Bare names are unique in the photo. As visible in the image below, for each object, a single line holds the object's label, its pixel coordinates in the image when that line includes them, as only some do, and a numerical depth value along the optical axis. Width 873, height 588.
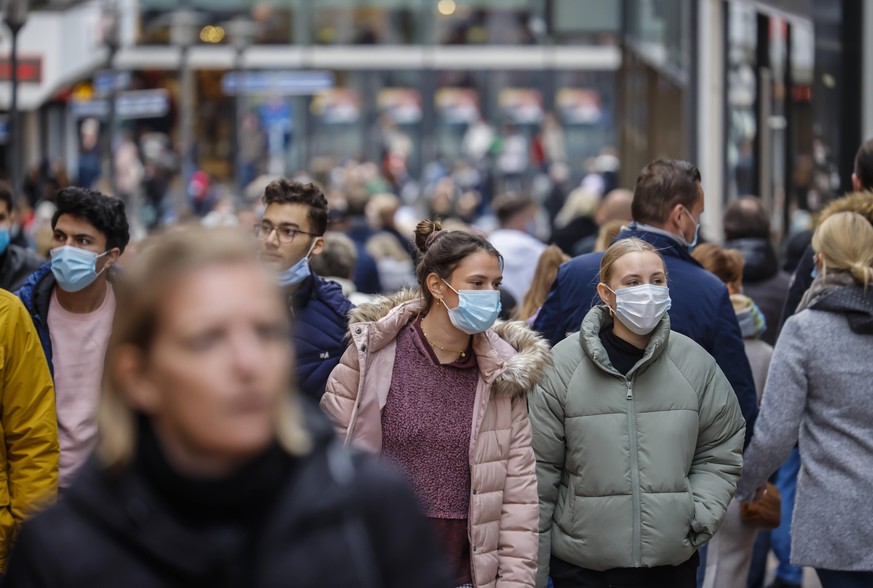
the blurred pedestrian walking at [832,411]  11.71
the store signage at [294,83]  64.75
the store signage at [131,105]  53.71
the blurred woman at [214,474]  4.65
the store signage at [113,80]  49.81
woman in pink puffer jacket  10.48
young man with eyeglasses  12.55
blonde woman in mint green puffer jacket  10.95
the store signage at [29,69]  71.64
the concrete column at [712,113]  38.25
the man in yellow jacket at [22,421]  11.07
